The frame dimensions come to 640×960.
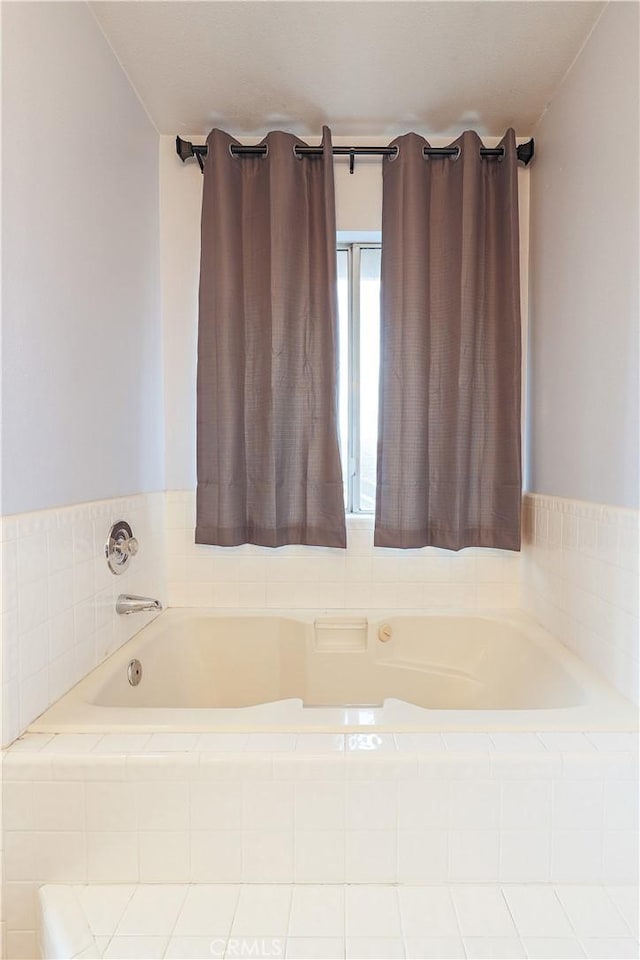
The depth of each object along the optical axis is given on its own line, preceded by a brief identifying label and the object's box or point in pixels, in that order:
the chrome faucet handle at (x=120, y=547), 1.61
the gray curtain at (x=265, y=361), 1.97
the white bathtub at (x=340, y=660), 1.74
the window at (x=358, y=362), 2.25
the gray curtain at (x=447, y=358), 1.95
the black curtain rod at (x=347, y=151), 1.97
